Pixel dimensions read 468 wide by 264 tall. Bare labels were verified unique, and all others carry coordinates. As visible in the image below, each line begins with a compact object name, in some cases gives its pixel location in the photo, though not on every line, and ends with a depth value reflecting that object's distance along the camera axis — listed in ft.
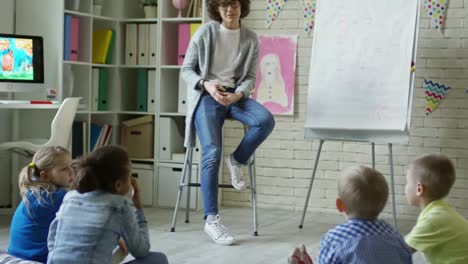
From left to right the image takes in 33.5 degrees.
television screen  15.52
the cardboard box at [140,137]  18.19
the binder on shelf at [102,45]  17.89
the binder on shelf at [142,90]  18.20
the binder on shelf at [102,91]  17.92
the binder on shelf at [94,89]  17.62
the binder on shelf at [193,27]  17.40
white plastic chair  14.92
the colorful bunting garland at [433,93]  16.34
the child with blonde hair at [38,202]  9.16
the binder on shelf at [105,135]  17.79
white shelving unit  16.46
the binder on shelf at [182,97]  17.63
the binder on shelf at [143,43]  18.07
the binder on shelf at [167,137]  17.81
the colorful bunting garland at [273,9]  17.78
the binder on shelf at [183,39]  17.51
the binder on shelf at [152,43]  17.94
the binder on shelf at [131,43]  18.20
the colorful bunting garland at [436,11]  16.28
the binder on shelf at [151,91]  18.01
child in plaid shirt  6.77
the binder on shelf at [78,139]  16.78
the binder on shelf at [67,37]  16.38
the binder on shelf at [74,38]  16.58
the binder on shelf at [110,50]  18.07
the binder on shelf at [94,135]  17.71
